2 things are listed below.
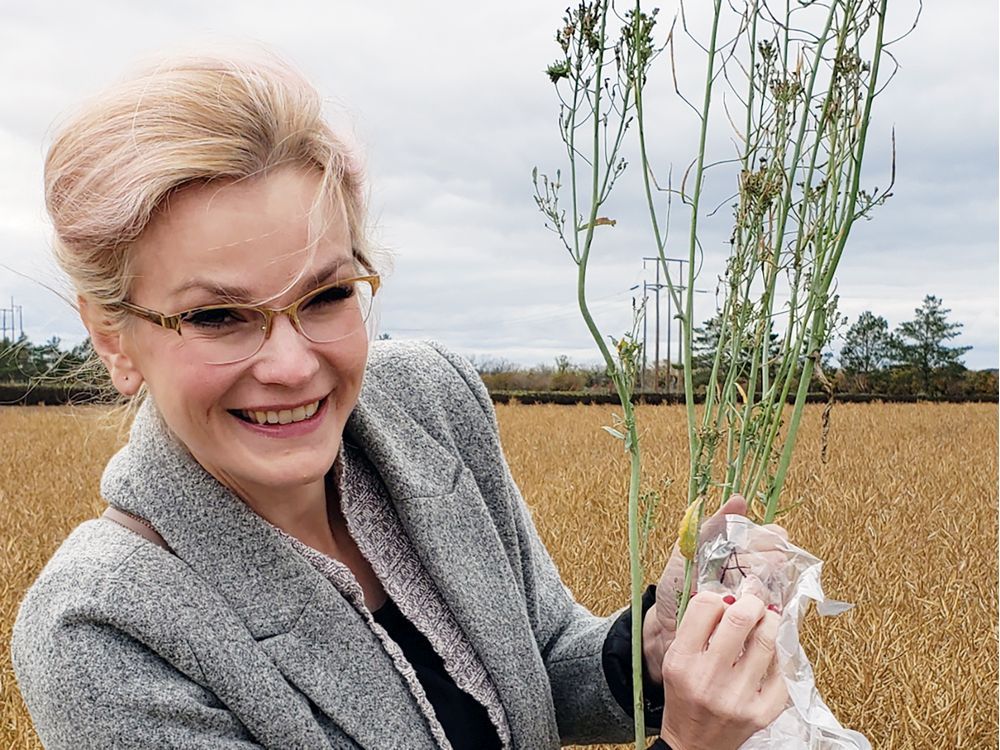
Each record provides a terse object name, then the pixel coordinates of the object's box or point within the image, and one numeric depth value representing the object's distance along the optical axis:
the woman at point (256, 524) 1.15
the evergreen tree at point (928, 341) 30.22
